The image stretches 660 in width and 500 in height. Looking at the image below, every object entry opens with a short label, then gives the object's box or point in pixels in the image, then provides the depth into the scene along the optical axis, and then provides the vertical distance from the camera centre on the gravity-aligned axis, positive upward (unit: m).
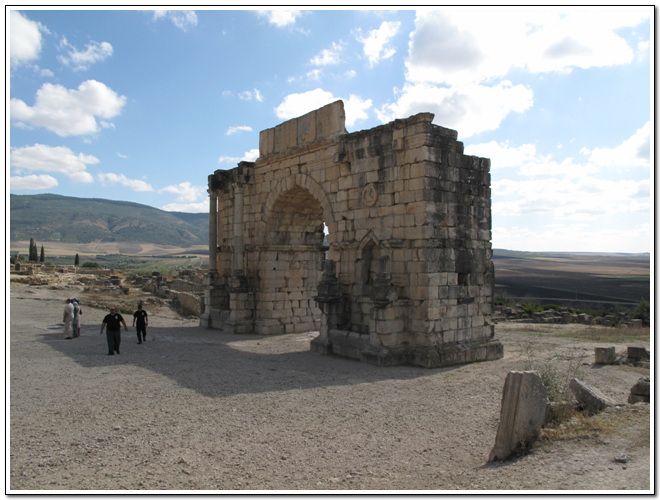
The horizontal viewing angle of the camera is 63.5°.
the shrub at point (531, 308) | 23.70 -2.30
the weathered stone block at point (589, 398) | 6.70 -1.80
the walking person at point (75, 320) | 14.24 -1.59
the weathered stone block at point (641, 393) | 7.39 -1.89
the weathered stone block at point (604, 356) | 10.88 -1.99
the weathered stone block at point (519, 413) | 5.47 -1.62
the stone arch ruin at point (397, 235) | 10.92 +0.53
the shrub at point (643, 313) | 22.66 -2.52
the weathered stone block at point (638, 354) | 11.18 -2.02
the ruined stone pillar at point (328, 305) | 12.29 -1.06
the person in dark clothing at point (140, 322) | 13.62 -1.58
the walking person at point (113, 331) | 11.77 -1.56
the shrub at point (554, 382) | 6.85 -1.69
